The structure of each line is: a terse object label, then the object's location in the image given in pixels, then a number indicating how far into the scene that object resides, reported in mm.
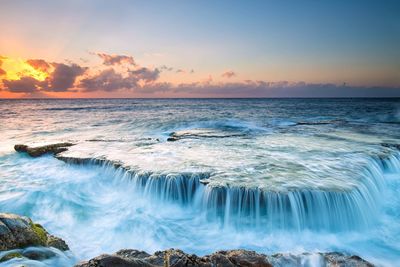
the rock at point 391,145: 13565
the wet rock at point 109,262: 3447
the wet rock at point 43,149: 13859
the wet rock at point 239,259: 4043
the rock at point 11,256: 4375
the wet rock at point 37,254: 4695
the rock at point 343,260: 4527
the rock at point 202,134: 17281
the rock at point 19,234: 4676
